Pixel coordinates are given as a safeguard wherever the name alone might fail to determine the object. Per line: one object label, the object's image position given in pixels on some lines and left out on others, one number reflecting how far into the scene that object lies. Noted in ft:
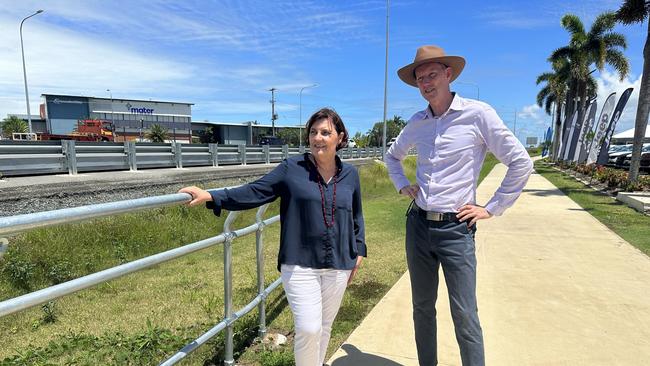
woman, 7.49
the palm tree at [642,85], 45.44
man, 8.06
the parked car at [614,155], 91.05
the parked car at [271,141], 137.75
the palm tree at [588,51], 89.04
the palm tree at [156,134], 228.84
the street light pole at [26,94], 111.14
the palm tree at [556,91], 117.50
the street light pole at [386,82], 97.25
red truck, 133.26
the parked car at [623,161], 84.97
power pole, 220.31
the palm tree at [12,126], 254.27
